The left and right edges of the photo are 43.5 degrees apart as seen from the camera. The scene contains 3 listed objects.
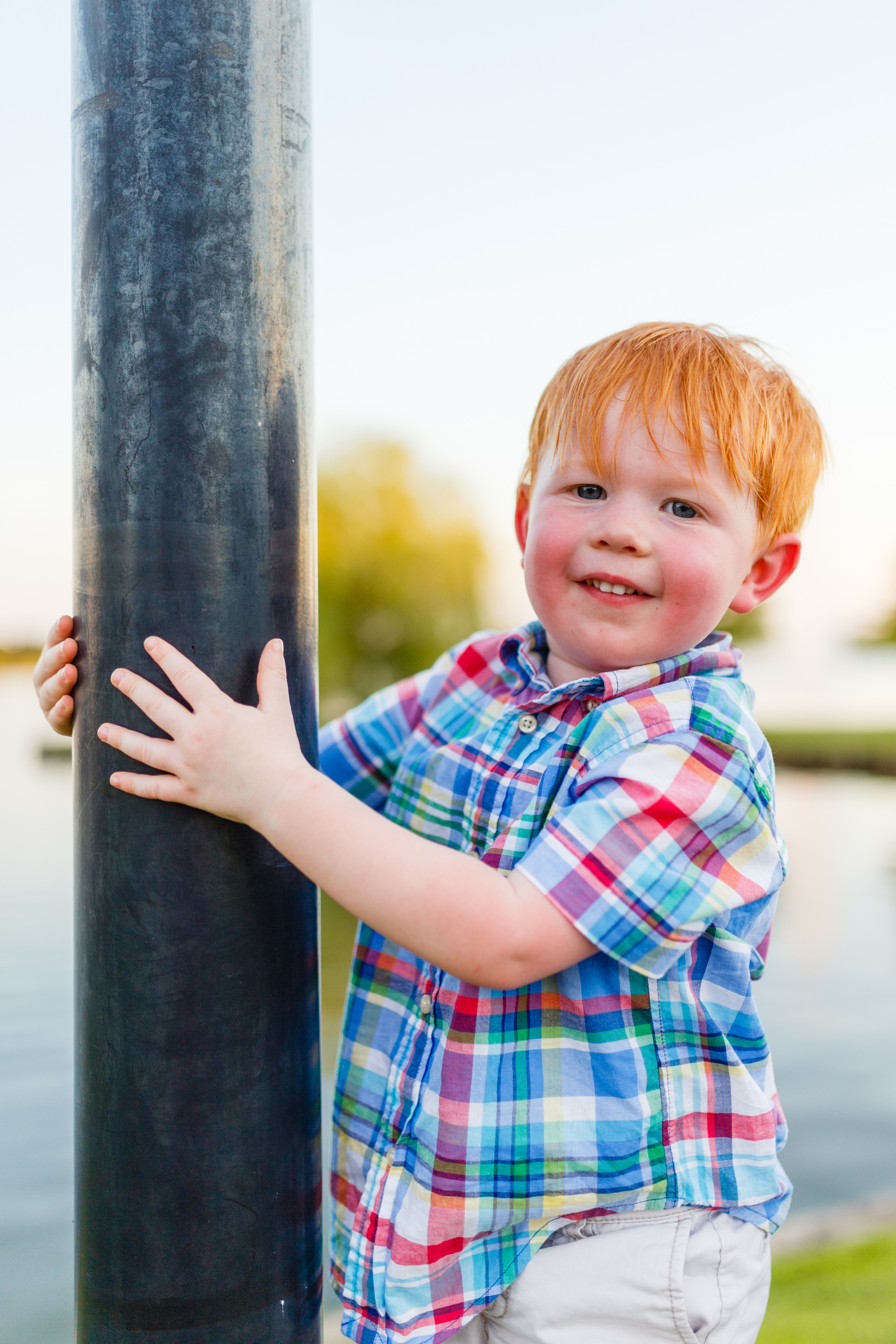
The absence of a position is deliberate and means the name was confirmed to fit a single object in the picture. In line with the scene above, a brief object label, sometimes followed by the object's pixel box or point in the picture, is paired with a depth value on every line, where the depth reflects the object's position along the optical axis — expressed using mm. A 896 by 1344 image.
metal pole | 1161
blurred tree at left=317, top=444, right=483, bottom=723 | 22062
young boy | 1190
